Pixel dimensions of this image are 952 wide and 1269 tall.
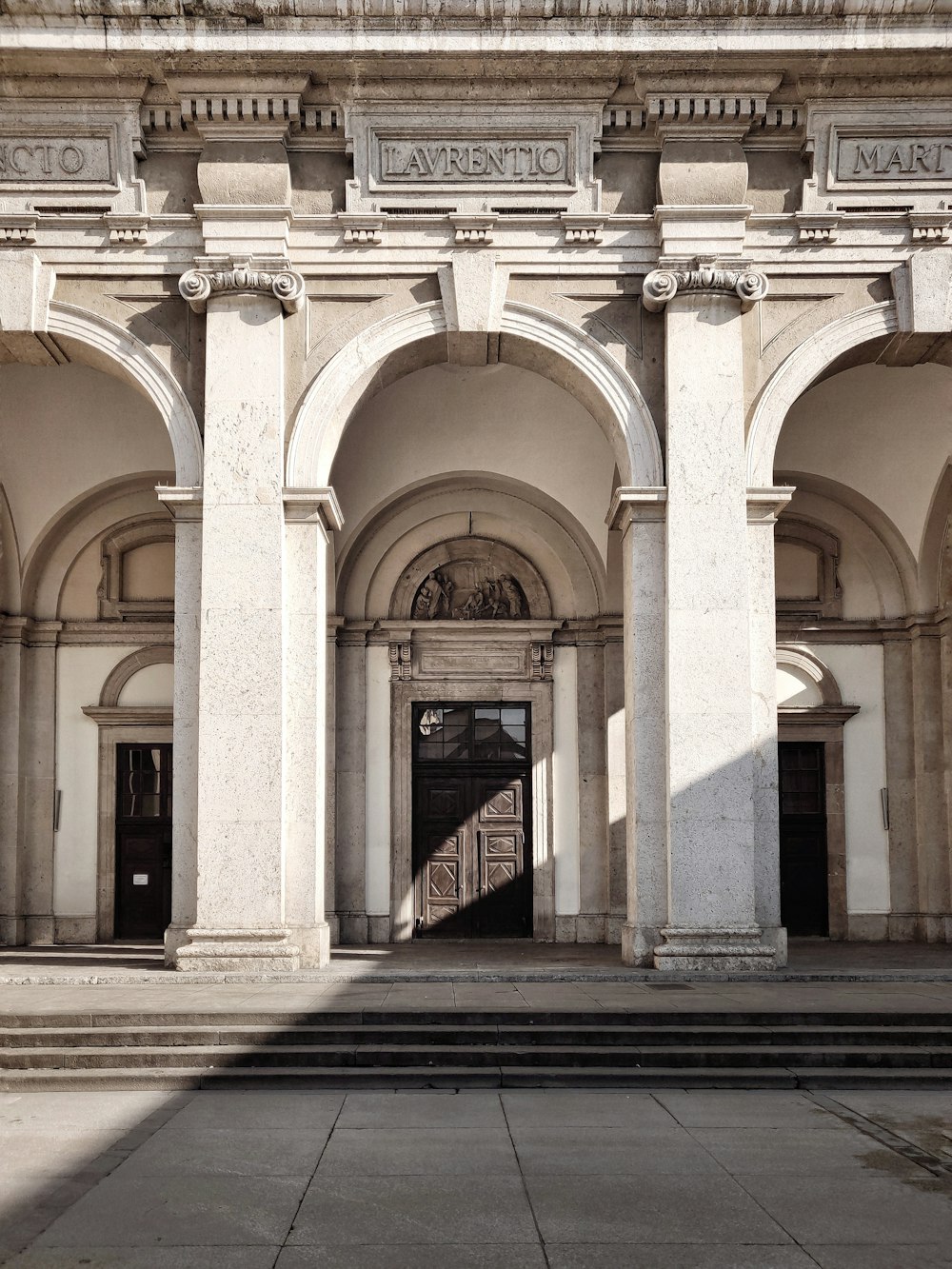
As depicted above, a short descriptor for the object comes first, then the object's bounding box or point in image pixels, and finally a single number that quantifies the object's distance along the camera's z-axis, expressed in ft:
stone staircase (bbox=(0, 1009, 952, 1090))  29.81
